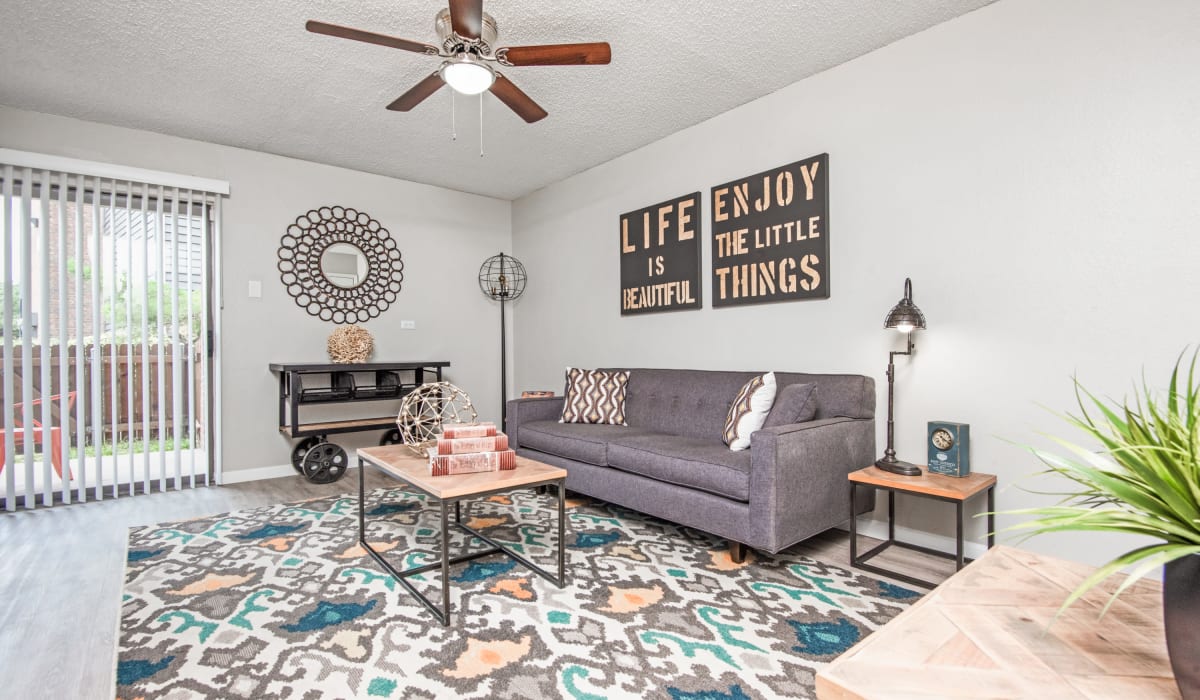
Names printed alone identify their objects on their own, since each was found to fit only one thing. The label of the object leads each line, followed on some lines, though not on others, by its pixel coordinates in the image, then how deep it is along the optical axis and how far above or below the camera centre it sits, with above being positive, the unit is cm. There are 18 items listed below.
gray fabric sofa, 234 -56
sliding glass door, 347 +11
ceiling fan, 214 +123
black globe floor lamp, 551 +68
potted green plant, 71 -22
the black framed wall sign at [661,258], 379 +64
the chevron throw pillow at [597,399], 376 -36
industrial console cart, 410 -37
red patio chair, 346 -52
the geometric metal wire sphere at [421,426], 262 -40
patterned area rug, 163 -98
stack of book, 220 -43
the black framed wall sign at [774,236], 308 +65
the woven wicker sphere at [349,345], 444 +2
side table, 218 -59
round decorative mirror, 448 +70
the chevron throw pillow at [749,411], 273 -33
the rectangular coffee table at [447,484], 195 -52
